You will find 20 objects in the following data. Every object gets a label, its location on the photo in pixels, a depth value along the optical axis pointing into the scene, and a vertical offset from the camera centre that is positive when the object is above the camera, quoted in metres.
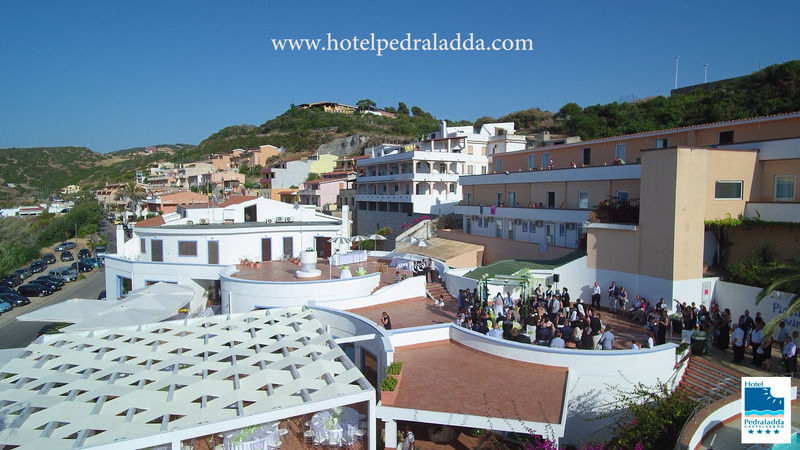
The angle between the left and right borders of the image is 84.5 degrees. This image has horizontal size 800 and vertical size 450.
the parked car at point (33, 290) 39.97 -8.74
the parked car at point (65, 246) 61.82 -7.48
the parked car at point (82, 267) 50.53 -8.43
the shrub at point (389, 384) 11.72 -5.15
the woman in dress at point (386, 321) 15.70 -4.64
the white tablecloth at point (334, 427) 11.05 -5.90
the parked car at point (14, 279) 44.38 -8.63
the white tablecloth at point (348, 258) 24.42 -3.77
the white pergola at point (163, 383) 8.84 -4.58
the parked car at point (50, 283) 41.41 -8.48
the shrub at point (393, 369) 12.38 -4.98
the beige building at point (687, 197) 17.11 -0.32
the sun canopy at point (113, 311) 16.59 -4.69
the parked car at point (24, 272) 46.98 -8.49
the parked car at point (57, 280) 42.61 -8.45
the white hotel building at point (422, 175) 44.19 +1.72
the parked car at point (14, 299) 36.53 -8.75
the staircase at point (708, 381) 12.42 -5.64
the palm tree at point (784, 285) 12.52 -3.12
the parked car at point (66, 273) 45.06 -8.26
